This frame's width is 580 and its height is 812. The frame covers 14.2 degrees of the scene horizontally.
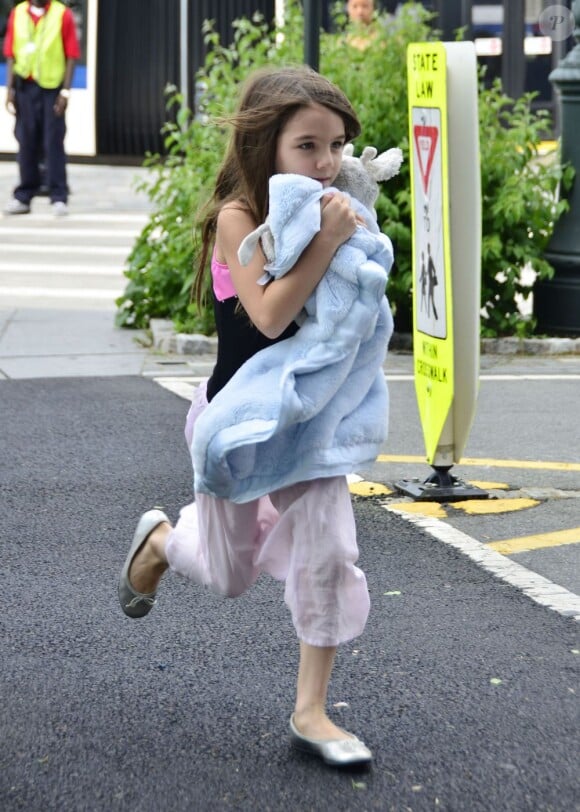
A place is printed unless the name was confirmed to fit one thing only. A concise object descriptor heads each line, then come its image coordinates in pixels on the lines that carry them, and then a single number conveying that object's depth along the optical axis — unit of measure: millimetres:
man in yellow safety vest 22418
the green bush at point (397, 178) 13225
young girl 4904
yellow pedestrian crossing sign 8141
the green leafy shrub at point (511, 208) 13283
